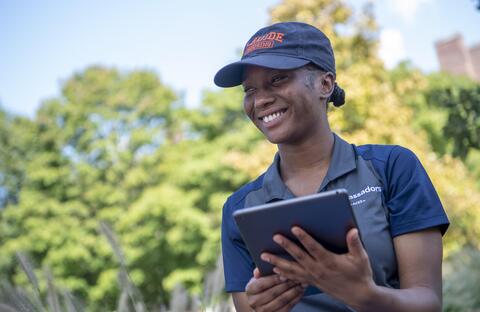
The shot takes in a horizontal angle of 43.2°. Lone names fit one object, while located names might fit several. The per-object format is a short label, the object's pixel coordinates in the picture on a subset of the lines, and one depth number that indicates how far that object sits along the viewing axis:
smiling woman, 1.71
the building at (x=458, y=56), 43.44
